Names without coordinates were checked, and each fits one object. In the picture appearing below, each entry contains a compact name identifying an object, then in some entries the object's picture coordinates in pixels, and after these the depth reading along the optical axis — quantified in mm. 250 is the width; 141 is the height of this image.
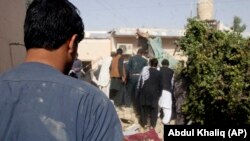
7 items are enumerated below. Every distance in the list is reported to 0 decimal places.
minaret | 15183
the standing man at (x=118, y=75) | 10969
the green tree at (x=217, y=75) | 6227
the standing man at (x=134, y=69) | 10570
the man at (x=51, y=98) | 1422
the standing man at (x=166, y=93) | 8711
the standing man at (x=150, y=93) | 9155
